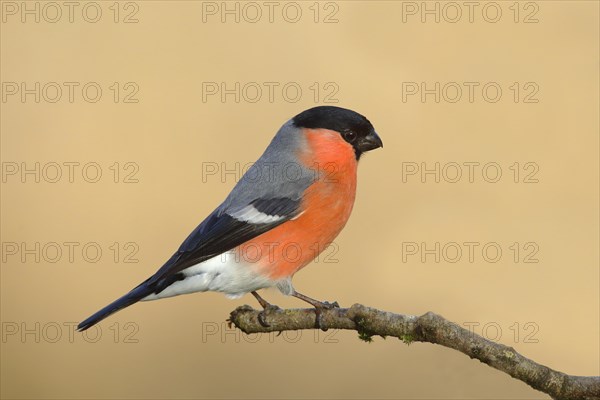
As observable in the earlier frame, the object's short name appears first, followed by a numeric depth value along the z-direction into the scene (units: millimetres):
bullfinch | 7773
